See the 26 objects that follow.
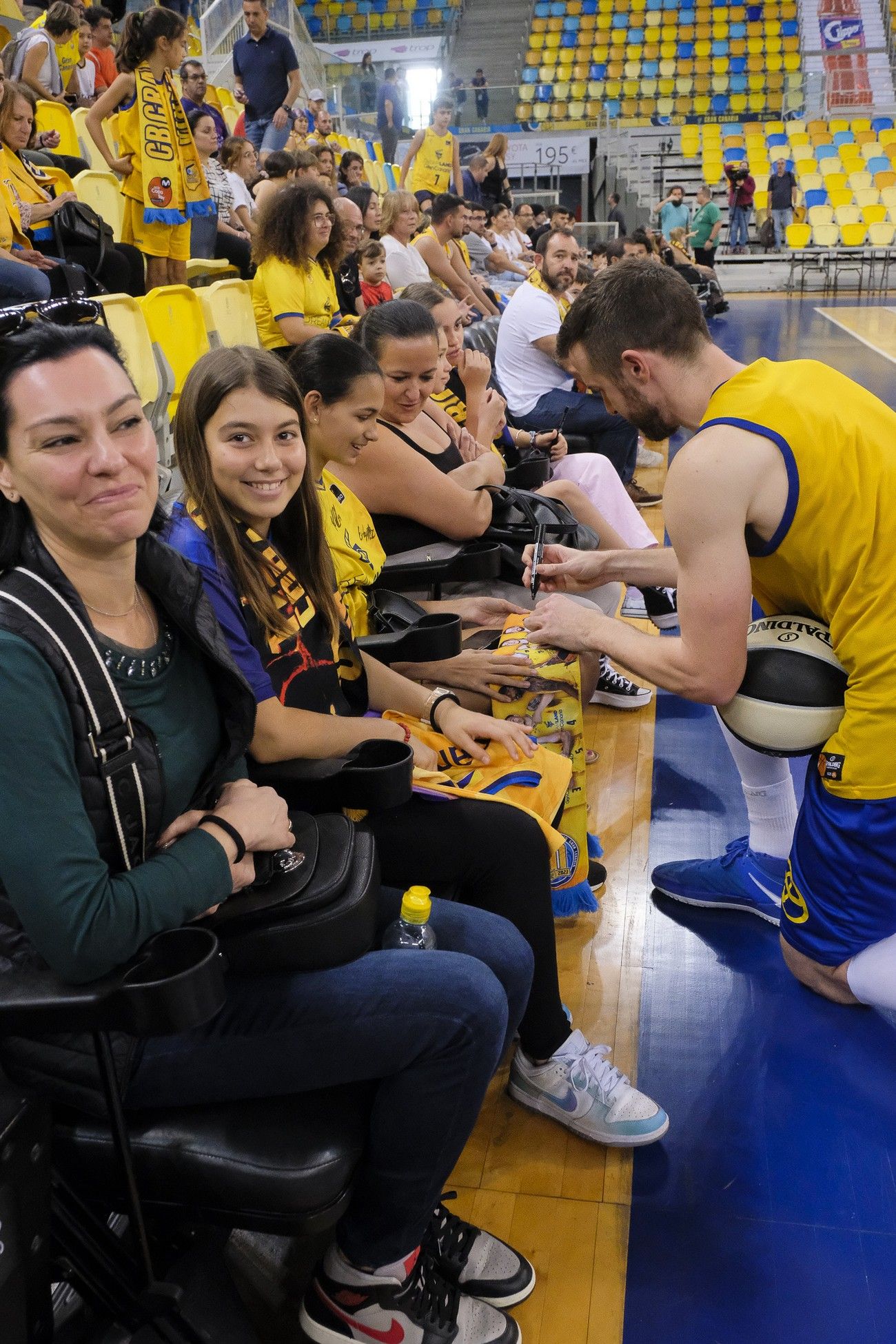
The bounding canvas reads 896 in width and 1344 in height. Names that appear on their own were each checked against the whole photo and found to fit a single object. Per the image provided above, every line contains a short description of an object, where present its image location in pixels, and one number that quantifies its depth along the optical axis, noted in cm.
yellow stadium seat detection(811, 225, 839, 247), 1553
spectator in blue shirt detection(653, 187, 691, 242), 1448
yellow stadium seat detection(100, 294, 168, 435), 315
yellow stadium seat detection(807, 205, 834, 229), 1577
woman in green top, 103
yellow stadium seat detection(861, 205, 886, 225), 1551
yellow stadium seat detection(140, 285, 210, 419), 359
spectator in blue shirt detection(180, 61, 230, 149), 599
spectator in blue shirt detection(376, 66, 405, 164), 1341
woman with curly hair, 436
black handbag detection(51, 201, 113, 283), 412
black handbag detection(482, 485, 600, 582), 272
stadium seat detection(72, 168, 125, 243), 480
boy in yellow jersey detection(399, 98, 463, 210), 973
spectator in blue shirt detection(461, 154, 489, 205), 1137
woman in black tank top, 245
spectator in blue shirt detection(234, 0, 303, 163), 724
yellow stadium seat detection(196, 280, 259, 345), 397
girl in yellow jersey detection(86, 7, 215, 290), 445
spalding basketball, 188
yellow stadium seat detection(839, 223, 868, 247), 1539
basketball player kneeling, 174
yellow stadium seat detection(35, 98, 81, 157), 539
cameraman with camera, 1525
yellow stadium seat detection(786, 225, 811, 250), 1573
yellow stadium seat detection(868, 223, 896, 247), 1527
